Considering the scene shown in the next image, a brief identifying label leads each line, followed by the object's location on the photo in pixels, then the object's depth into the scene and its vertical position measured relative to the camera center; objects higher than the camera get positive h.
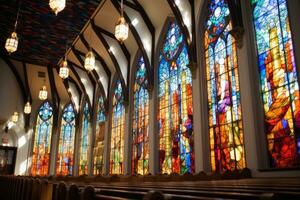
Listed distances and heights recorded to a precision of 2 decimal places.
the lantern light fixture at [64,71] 10.16 +3.36
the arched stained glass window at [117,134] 15.39 +1.98
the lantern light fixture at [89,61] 9.17 +3.32
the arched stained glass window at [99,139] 17.30 +1.89
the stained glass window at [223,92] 8.66 +2.41
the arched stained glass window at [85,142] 19.09 +1.91
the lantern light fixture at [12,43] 8.61 +3.64
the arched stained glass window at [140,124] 13.35 +2.19
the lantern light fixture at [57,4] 6.98 +3.83
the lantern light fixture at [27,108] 15.80 +3.32
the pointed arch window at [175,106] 10.72 +2.47
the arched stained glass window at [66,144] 20.69 +1.96
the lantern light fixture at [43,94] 13.09 +3.35
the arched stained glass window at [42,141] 21.20 +2.22
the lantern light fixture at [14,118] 17.65 +3.16
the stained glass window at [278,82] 7.11 +2.19
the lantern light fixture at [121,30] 7.38 +3.42
